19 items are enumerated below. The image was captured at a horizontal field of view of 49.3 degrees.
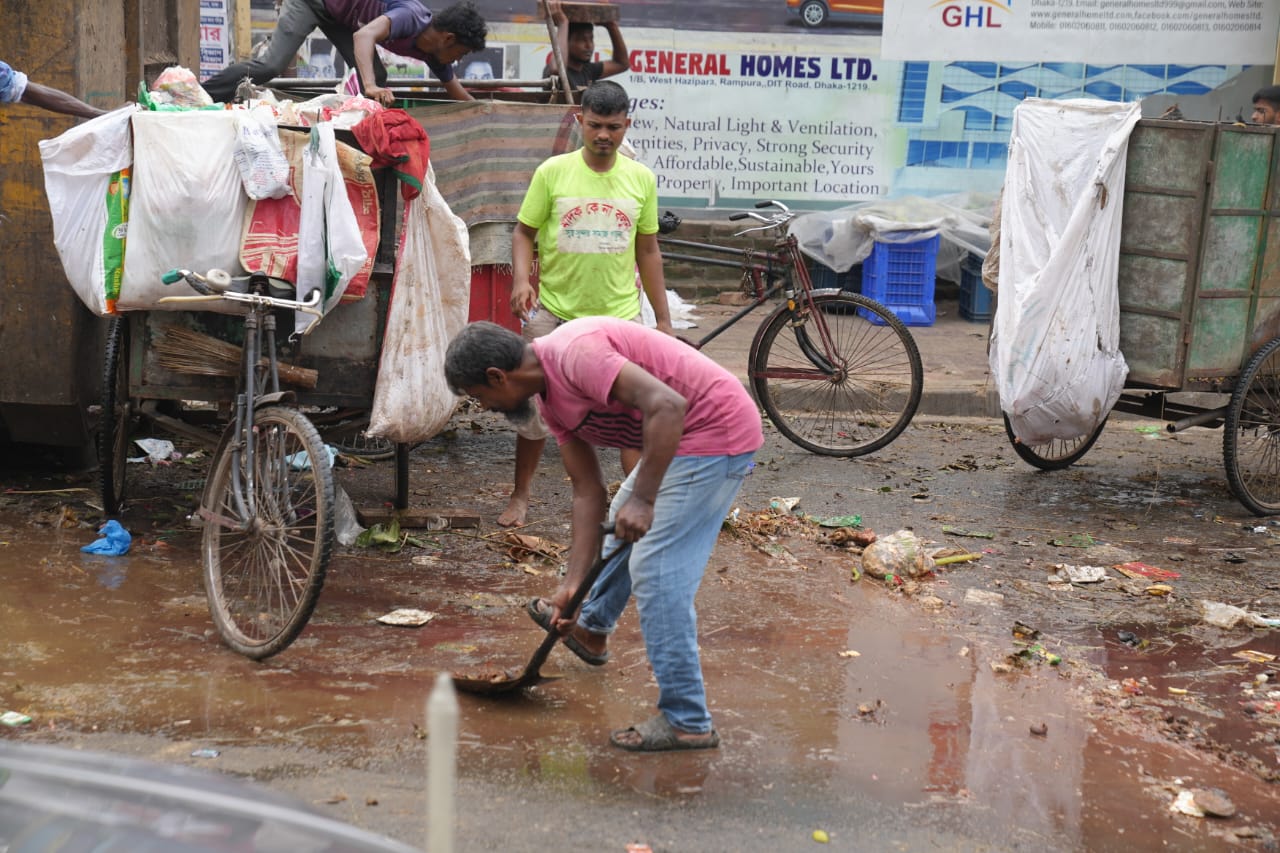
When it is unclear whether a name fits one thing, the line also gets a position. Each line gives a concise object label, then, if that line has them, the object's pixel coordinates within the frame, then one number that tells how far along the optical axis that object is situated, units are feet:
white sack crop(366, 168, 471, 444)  17.52
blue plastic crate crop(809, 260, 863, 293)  36.68
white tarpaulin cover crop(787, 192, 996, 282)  35.06
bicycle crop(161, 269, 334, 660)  14.21
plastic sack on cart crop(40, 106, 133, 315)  16.63
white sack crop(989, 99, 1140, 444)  20.98
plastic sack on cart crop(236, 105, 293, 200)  16.46
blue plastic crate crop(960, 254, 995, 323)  36.42
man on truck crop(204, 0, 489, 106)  21.75
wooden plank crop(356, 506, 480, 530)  19.19
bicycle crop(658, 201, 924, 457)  24.26
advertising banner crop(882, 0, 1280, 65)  37.11
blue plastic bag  17.78
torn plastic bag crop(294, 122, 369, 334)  16.55
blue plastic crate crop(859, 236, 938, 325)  35.09
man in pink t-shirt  11.48
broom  16.96
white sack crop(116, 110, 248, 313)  16.53
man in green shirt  18.19
